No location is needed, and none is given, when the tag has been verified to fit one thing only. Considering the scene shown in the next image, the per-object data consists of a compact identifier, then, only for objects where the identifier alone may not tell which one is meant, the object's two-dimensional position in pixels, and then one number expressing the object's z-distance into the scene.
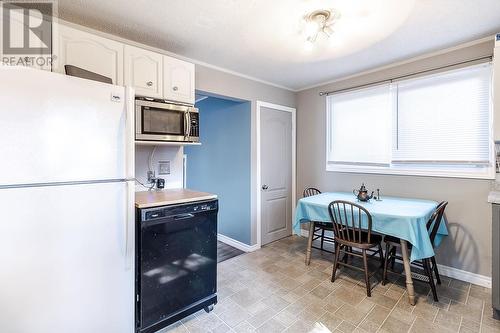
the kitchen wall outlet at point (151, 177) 2.56
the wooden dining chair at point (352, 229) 2.42
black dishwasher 1.79
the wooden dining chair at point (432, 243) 2.28
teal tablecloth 2.14
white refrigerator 1.30
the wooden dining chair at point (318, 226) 3.07
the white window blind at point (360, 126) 3.25
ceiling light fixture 1.99
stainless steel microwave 2.16
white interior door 3.78
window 2.58
